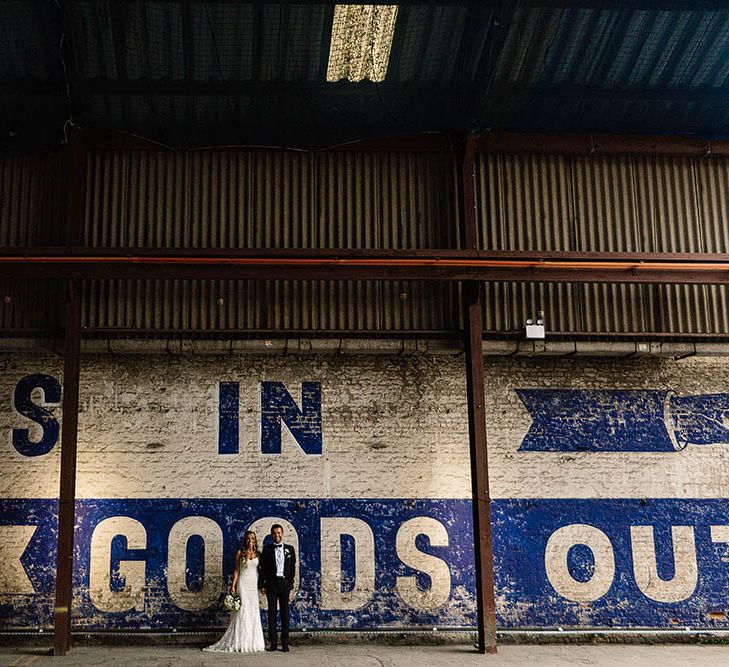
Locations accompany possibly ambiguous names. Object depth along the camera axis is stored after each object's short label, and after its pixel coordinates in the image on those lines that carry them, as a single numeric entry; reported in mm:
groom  13484
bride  13195
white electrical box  14336
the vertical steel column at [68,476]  12914
